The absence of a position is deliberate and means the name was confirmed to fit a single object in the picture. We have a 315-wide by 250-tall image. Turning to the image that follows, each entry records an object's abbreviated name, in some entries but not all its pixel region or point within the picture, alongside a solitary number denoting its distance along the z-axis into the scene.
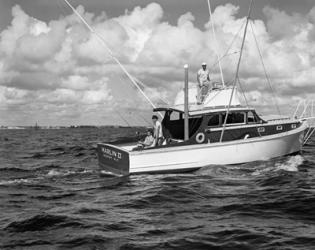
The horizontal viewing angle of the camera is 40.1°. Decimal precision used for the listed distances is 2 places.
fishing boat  16.61
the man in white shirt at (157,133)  17.50
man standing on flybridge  19.94
